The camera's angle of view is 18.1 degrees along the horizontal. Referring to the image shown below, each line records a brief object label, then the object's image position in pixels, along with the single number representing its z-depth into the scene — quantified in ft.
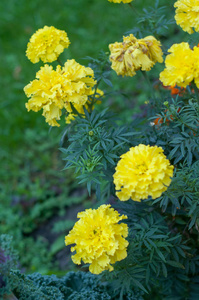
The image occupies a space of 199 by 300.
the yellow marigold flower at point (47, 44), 3.04
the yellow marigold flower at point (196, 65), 2.55
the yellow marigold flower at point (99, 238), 2.54
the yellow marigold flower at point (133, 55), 2.81
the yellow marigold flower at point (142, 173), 2.46
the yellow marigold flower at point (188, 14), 2.78
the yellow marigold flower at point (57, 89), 2.78
